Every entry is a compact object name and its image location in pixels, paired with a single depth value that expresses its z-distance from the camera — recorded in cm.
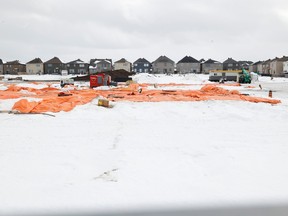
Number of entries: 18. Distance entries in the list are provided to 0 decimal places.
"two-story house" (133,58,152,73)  12144
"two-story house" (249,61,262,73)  12270
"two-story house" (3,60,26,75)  11194
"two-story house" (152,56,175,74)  11500
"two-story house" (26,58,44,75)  11062
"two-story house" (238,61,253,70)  11926
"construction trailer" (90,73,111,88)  2442
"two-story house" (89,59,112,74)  10449
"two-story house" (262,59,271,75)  10735
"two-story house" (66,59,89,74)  10931
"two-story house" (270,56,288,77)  9881
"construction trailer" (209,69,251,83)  4638
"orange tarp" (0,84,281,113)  994
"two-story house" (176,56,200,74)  11456
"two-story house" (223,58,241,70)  11575
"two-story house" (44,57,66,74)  10931
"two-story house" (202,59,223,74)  11369
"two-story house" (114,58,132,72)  10975
